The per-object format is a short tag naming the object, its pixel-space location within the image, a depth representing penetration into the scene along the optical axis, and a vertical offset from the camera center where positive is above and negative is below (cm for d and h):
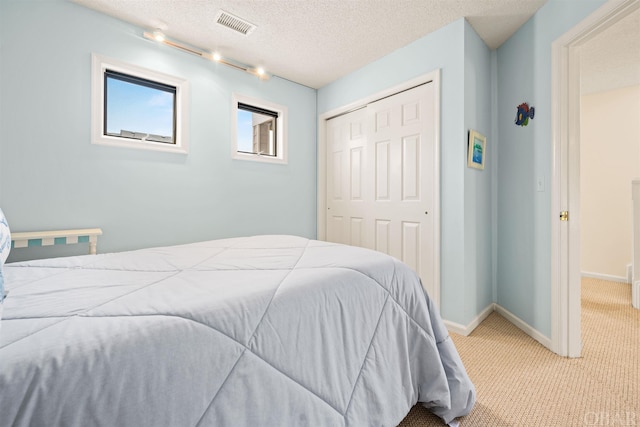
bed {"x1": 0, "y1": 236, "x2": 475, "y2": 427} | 54 -32
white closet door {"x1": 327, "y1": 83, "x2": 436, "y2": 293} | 248 +38
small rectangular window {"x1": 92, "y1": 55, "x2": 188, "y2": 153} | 215 +93
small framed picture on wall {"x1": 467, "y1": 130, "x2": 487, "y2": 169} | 224 +54
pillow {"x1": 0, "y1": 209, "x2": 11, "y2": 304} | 94 -10
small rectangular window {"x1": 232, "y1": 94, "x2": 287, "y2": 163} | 304 +97
